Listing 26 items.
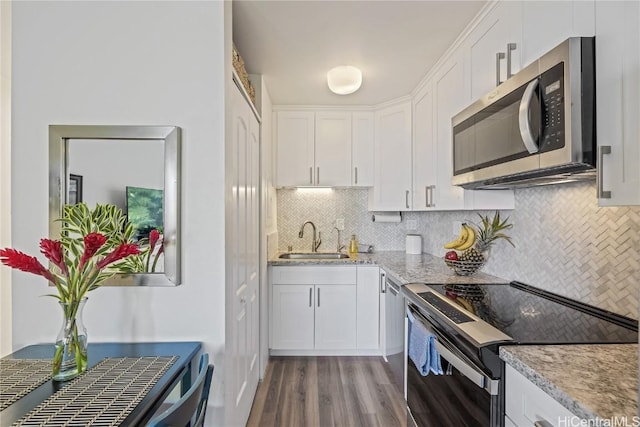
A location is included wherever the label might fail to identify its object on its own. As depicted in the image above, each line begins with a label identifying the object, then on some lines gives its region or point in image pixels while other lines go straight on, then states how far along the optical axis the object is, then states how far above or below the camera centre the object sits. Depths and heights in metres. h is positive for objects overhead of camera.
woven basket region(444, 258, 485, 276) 2.20 -0.36
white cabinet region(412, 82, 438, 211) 2.67 +0.49
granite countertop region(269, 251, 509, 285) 2.16 -0.43
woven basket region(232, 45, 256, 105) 1.91 +0.85
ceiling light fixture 2.43 +0.94
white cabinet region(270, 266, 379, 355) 3.11 -0.89
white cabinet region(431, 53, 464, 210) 2.17 +0.63
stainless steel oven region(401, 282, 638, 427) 1.10 -0.43
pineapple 2.10 -0.16
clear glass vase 1.16 -0.46
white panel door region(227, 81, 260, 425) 1.78 -0.30
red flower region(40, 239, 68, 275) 1.11 -0.13
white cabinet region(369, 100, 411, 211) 3.23 +0.51
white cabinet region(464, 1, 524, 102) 1.54 +0.81
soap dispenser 3.64 -0.38
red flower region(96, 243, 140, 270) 1.17 -0.15
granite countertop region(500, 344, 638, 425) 0.73 -0.41
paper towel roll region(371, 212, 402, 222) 3.73 -0.06
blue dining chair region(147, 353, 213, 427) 0.87 -0.54
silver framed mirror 1.53 +0.19
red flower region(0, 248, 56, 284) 1.05 -0.16
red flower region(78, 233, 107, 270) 1.10 -0.10
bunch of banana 2.32 -0.19
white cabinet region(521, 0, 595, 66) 1.10 +0.67
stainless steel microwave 1.04 +0.31
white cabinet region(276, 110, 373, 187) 3.47 +0.63
